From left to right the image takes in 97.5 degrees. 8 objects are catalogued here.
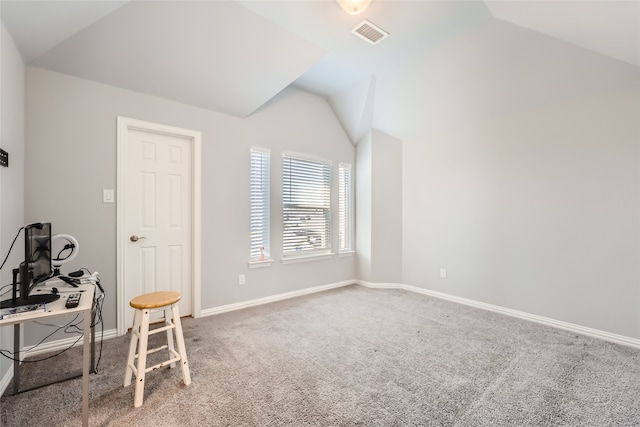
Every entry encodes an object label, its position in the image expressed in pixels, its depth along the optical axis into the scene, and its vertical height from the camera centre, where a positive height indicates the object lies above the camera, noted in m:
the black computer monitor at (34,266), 1.48 -0.30
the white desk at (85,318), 1.33 -0.49
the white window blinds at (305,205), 3.96 +0.14
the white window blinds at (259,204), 3.62 +0.14
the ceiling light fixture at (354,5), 2.18 +1.65
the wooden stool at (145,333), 1.70 -0.77
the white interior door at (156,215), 2.77 +0.00
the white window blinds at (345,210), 4.69 +0.08
